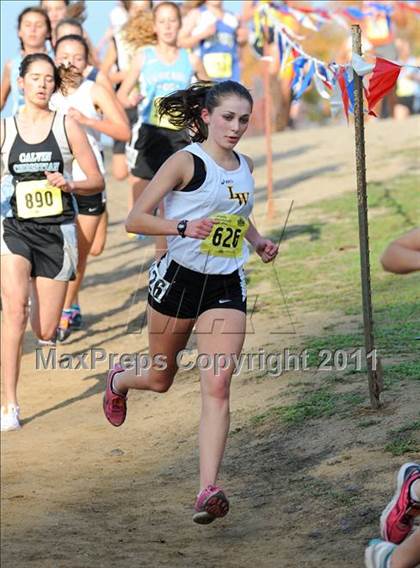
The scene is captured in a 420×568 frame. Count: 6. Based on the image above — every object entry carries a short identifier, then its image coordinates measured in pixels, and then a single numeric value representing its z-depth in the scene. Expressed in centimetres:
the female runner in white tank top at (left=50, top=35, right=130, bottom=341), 1972
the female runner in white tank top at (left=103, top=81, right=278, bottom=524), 1218
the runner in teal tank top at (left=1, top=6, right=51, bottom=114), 2050
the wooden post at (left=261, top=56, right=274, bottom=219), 2933
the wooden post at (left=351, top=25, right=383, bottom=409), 1426
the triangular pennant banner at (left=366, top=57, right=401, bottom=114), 1377
